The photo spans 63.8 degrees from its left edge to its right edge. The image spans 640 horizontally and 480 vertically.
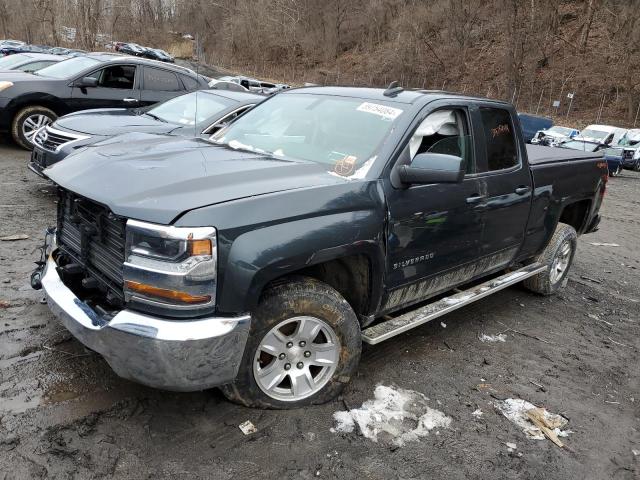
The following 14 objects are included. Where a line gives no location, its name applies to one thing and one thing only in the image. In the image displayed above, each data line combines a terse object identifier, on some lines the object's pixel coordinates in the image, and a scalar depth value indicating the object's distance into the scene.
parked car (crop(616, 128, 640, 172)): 21.80
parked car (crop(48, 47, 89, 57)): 32.51
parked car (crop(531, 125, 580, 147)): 22.27
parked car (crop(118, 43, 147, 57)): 47.65
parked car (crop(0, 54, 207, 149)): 8.68
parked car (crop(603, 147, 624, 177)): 19.42
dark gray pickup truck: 2.45
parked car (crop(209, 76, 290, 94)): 26.77
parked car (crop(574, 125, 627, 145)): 21.72
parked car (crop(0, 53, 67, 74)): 11.91
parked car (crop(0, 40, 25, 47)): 34.62
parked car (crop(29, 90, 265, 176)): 6.29
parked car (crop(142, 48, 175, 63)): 47.19
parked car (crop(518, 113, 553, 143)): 26.48
